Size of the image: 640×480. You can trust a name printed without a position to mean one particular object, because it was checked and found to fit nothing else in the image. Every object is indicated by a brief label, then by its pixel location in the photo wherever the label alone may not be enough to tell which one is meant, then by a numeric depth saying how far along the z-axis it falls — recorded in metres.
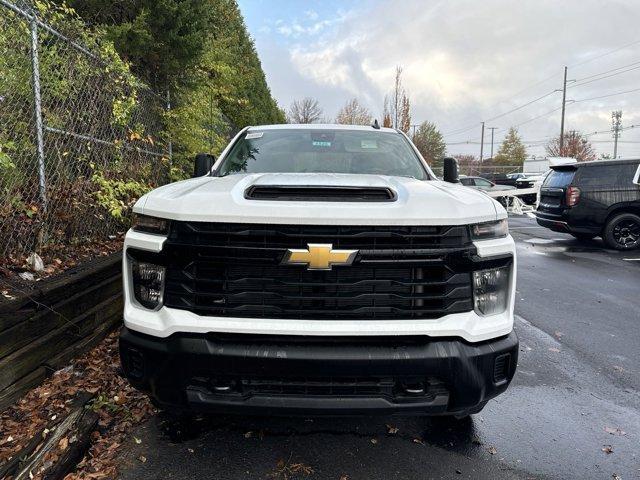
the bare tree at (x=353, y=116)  46.19
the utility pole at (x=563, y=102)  49.16
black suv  9.98
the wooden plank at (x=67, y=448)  2.27
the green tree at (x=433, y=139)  70.25
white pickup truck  2.13
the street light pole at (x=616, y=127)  73.31
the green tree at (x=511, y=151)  90.64
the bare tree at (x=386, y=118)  30.97
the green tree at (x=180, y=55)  5.85
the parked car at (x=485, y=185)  21.87
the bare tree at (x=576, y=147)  67.62
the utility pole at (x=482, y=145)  80.07
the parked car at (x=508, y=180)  37.78
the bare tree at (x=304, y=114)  47.03
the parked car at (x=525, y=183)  28.39
